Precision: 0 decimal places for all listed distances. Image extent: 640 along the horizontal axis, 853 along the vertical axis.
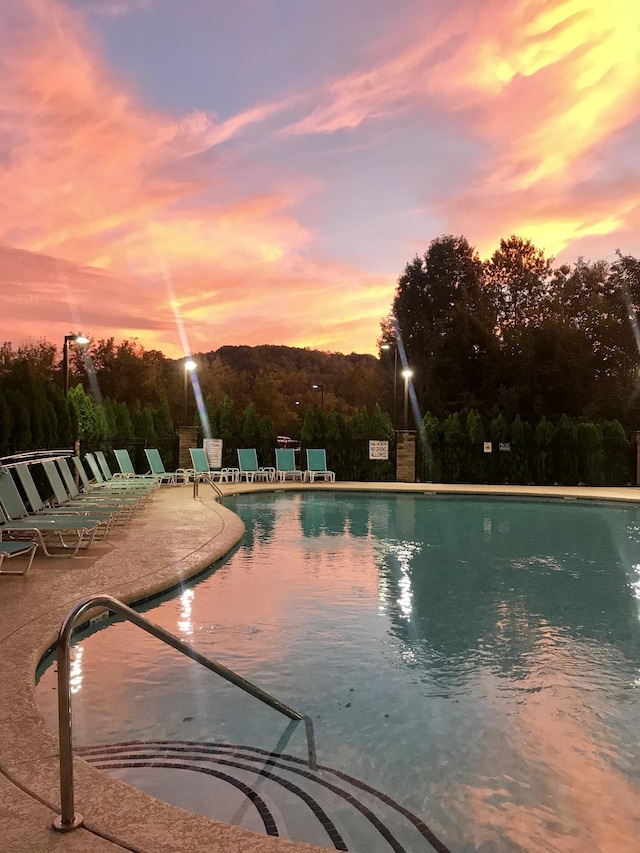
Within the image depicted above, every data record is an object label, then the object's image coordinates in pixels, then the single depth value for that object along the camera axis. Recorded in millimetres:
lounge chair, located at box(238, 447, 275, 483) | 20922
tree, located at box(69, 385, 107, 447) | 20216
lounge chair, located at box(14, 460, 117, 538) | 8586
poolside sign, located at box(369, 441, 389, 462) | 22531
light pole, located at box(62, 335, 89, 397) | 16797
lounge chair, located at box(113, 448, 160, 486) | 15706
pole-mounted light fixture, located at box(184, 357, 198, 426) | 19758
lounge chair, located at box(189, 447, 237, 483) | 19156
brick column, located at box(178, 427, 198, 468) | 22078
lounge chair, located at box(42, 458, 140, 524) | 9602
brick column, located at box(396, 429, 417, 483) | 22062
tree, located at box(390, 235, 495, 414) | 35594
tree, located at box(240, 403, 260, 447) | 23484
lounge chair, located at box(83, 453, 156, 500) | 12495
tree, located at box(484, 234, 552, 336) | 41656
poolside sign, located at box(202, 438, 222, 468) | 21703
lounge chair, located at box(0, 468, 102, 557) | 7309
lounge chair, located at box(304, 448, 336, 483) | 21141
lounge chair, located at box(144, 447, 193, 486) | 17547
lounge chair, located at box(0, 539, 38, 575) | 5876
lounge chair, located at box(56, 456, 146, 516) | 10219
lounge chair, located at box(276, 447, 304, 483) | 21172
